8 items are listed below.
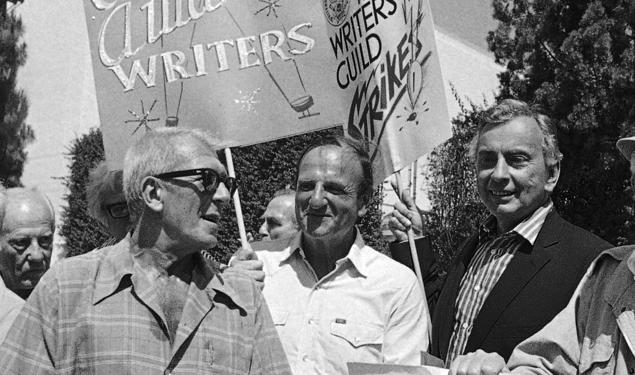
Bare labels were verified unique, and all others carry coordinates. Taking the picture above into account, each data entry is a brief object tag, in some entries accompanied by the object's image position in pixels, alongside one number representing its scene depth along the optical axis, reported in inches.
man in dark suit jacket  150.3
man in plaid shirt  112.3
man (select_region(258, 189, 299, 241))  231.5
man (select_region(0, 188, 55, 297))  187.6
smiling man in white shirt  144.6
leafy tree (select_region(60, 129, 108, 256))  625.6
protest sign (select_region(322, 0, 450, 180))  178.7
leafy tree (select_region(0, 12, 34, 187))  848.3
